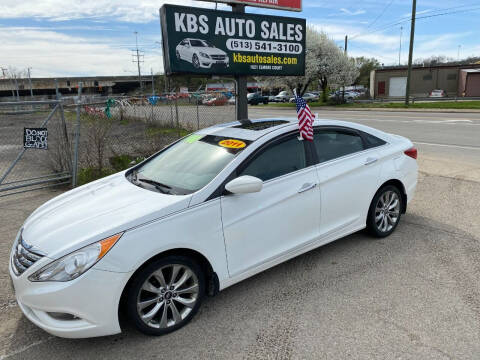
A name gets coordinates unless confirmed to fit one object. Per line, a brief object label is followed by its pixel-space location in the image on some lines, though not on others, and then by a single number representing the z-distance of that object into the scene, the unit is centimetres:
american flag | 375
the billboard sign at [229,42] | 669
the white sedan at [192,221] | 254
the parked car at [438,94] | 4262
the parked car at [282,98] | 5194
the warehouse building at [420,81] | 4675
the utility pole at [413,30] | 2621
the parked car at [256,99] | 4731
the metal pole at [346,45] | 4280
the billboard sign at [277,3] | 737
